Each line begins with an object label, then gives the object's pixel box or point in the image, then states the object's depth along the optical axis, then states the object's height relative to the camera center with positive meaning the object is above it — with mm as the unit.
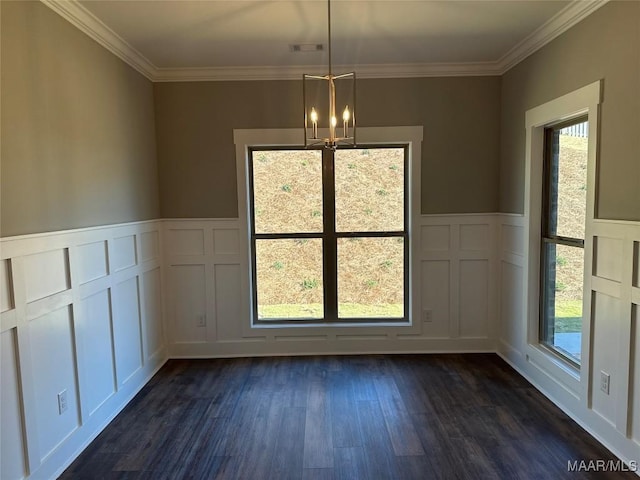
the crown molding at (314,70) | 3129 +1227
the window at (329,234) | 3777 -283
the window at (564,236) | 2674 -270
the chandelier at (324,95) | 3525 +1012
